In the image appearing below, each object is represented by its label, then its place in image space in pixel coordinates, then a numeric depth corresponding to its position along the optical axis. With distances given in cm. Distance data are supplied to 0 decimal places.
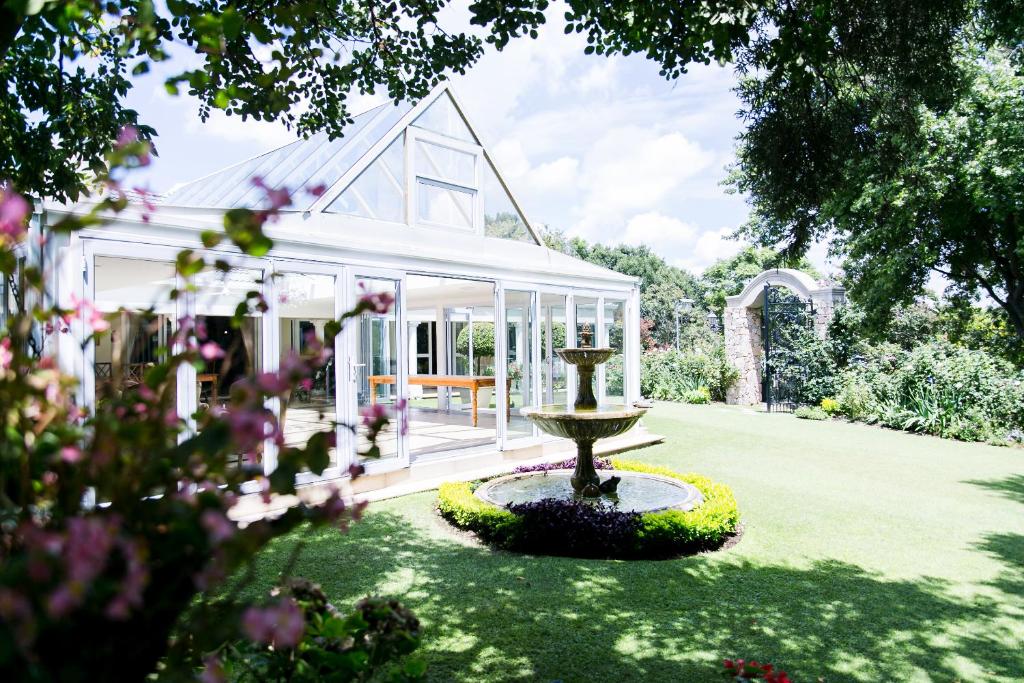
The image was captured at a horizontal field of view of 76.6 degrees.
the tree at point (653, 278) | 3748
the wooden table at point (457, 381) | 1159
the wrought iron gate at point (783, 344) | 1656
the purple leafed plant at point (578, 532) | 565
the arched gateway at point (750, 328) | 1739
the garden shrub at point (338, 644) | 173
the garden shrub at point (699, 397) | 1845
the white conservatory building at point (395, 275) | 673
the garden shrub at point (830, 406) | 1492
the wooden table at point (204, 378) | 838
